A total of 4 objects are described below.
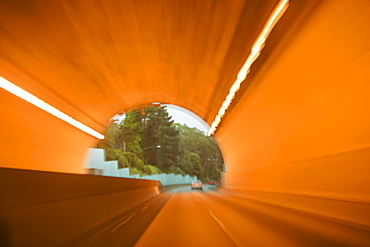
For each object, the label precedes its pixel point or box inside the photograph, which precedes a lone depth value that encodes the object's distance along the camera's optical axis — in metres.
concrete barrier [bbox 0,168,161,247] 5.82
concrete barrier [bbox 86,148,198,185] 27.32
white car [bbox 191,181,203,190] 53.19
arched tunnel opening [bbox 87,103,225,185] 59.47
